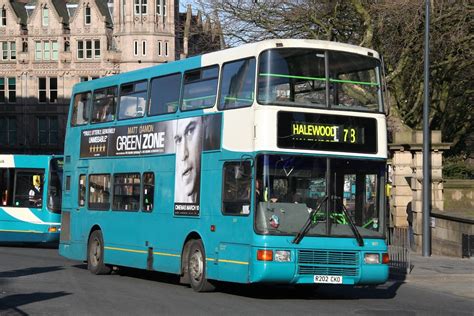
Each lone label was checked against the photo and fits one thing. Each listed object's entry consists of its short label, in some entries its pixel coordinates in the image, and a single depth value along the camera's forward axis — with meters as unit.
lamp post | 24.42
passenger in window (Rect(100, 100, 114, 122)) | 20.23
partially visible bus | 29.98
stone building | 89.12
